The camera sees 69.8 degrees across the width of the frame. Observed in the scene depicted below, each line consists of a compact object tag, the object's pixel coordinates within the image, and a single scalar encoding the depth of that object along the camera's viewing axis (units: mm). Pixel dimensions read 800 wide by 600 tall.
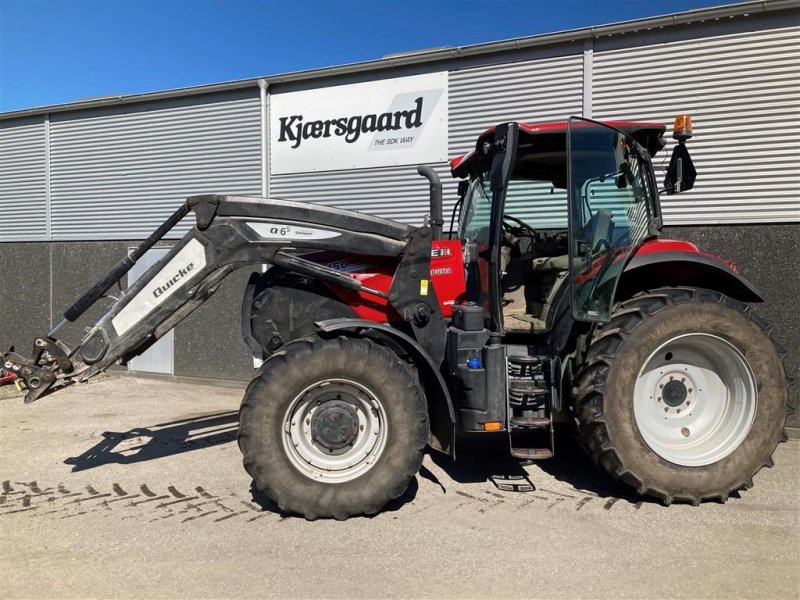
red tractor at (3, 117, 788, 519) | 3828
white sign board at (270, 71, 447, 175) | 7699
